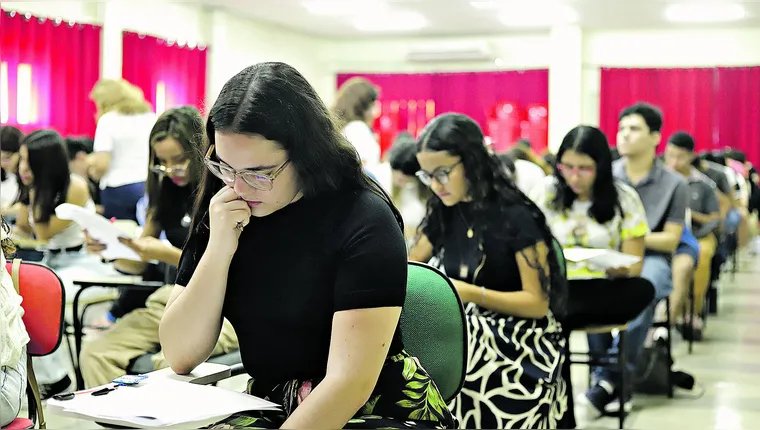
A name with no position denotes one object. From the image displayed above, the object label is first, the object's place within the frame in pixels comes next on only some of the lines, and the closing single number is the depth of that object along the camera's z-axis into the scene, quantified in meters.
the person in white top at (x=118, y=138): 4.66
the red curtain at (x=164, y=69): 9.49
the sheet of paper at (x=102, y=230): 2.85
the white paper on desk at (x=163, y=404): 1.27
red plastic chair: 2.09
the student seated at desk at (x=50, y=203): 3.67
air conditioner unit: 12.52
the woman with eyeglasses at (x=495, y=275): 2.36
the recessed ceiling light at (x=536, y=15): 10.65
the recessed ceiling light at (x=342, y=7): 9.81
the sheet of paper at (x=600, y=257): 2.91
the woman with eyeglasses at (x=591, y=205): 3.37
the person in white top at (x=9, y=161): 4.44
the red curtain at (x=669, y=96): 11.89
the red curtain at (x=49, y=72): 7.85
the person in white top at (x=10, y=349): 1.78
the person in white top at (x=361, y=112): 4.85
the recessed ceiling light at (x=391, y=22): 11.01
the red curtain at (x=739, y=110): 11.68
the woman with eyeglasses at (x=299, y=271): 1.37
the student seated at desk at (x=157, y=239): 2.71
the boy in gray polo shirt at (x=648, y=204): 3.77
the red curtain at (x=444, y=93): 12.66
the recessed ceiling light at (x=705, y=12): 9.95
